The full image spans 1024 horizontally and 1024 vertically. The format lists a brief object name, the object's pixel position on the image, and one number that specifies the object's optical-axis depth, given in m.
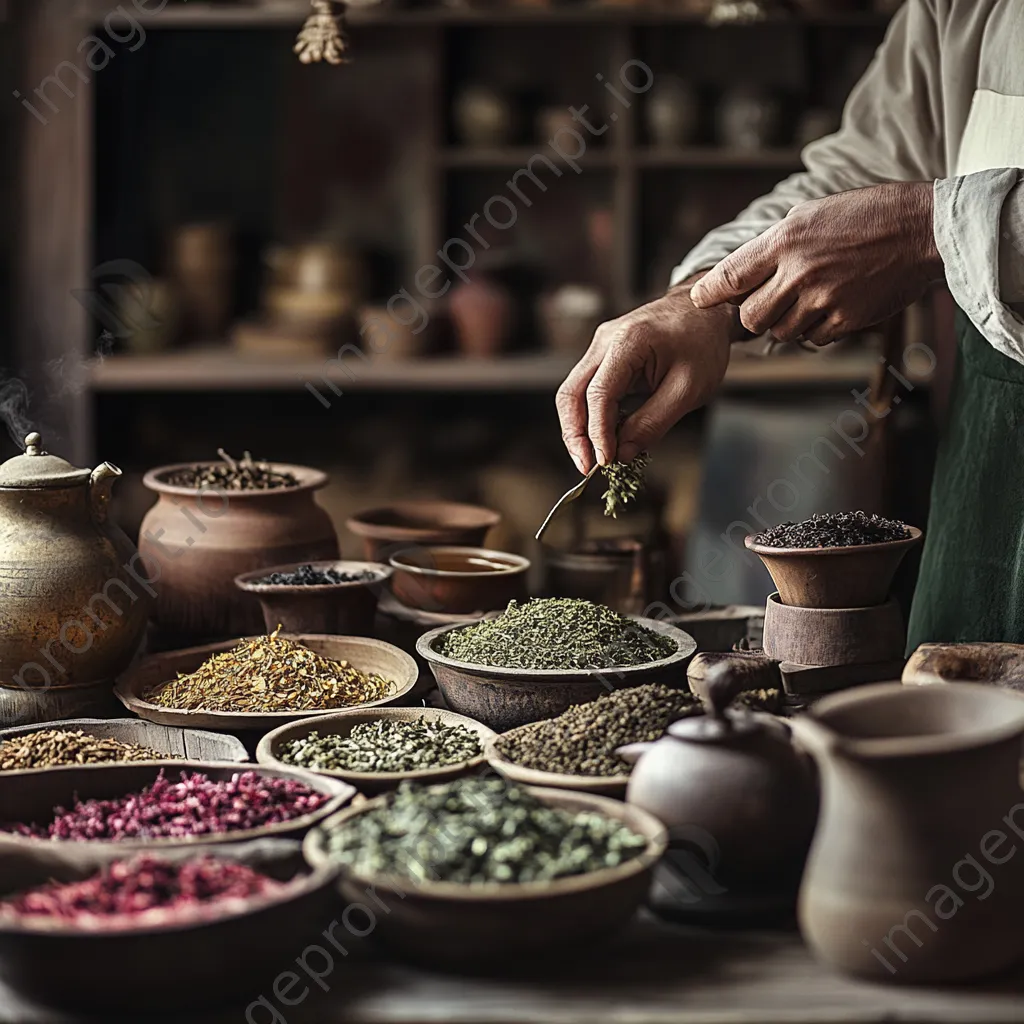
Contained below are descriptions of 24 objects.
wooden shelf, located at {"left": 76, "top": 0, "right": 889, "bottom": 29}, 3.22
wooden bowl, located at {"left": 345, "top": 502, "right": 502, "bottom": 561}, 2.17
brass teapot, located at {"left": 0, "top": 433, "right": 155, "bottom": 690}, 1.89
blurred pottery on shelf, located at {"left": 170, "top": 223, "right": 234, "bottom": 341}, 3.43
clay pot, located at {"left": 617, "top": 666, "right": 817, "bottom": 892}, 1.59
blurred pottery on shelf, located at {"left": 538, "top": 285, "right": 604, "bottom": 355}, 3.35
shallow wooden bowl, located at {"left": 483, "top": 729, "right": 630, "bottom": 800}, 1.66
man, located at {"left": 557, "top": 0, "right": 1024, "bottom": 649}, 1.83
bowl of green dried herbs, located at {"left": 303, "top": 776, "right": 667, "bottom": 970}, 1.52
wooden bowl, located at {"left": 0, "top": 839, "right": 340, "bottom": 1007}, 1.50
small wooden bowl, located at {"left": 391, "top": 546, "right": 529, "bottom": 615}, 2.07
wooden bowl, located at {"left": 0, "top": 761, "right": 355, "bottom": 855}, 1.69
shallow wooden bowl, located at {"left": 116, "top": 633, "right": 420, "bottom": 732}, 1.84
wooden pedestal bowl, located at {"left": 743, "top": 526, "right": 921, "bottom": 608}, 1.81
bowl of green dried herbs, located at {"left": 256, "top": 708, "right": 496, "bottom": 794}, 1.71
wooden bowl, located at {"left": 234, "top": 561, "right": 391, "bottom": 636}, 2.00
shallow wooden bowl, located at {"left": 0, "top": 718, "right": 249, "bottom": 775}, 1.81
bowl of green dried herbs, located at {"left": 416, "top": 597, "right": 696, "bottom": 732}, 1.82
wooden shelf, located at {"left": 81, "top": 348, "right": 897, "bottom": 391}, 3.26
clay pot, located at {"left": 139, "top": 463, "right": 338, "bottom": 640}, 2.07
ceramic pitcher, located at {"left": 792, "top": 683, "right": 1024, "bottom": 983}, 1.51
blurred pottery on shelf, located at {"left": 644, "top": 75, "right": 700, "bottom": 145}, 3.37
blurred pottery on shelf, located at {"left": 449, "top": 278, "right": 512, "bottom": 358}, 3.35
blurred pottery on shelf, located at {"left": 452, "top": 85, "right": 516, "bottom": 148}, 3.39
